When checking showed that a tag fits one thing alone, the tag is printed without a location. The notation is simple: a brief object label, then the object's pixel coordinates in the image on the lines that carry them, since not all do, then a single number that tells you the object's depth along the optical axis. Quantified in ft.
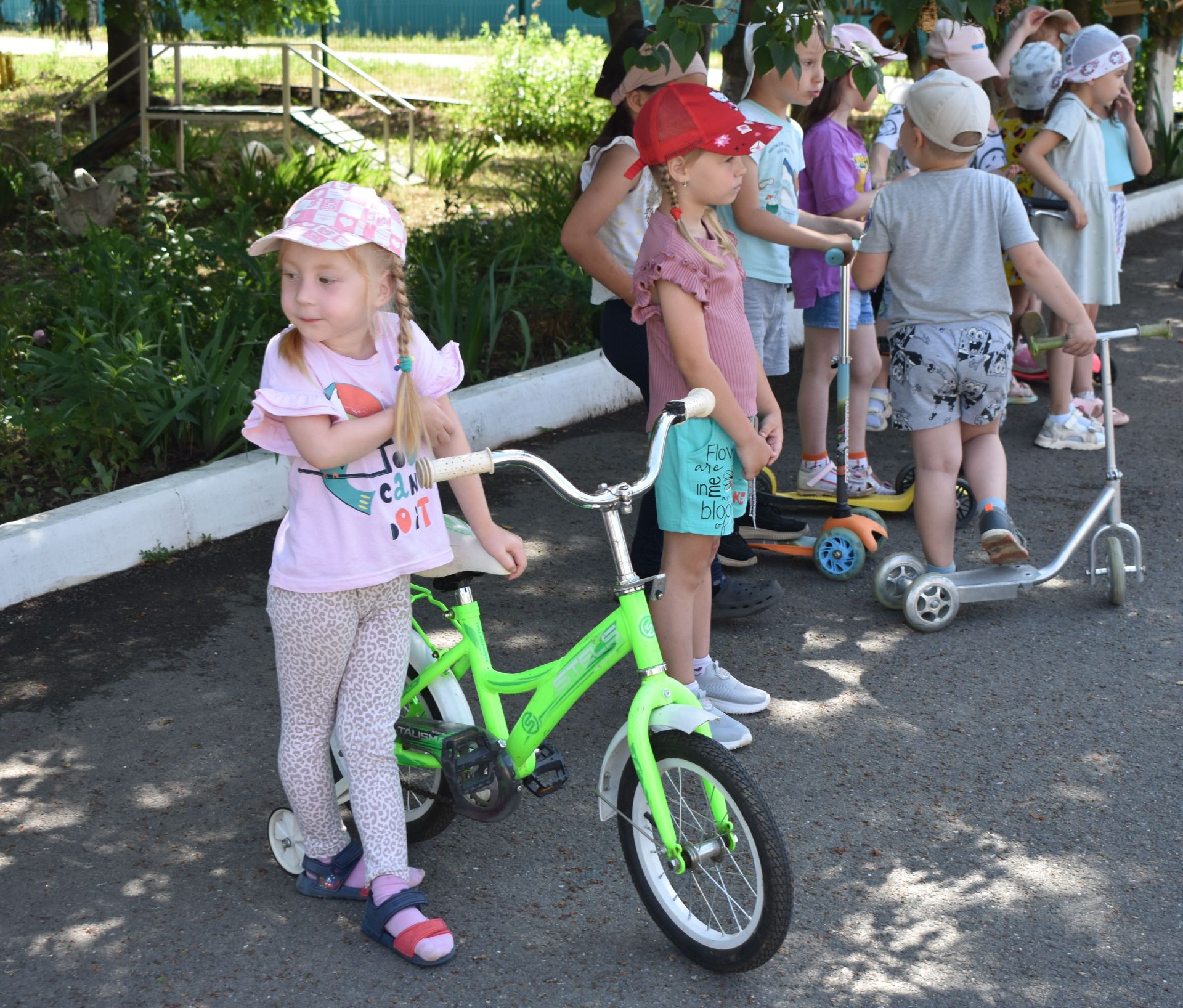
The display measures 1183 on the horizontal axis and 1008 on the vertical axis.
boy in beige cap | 14.55
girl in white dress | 20.63
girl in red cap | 11.25
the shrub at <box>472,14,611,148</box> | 48.57
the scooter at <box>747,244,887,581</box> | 16.43
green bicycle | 8.96
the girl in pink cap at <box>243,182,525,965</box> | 8.96
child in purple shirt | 17.65
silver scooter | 15.19
